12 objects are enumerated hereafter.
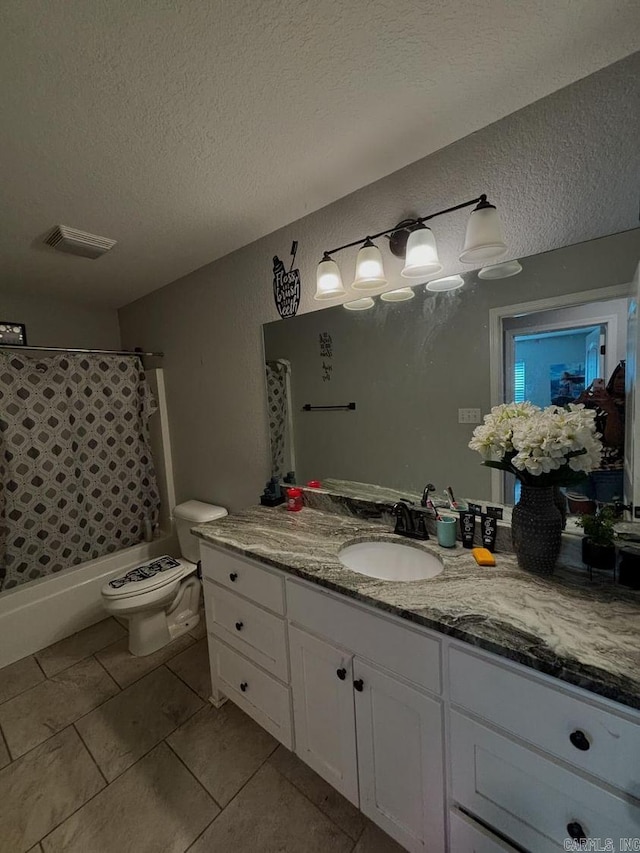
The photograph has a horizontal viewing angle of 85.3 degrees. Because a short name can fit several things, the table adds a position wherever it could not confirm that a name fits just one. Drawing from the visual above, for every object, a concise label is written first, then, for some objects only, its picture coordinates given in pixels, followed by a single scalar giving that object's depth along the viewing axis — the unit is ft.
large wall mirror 3.39
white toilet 5.94
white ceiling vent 5.42
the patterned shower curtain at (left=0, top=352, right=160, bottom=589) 6.97
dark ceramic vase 3.22
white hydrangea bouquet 3.07
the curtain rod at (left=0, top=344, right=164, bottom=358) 6.70
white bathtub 6.32
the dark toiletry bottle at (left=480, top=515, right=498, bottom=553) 3.80
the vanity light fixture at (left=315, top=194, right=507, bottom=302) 3.47
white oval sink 4.07
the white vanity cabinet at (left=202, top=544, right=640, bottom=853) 2.19
